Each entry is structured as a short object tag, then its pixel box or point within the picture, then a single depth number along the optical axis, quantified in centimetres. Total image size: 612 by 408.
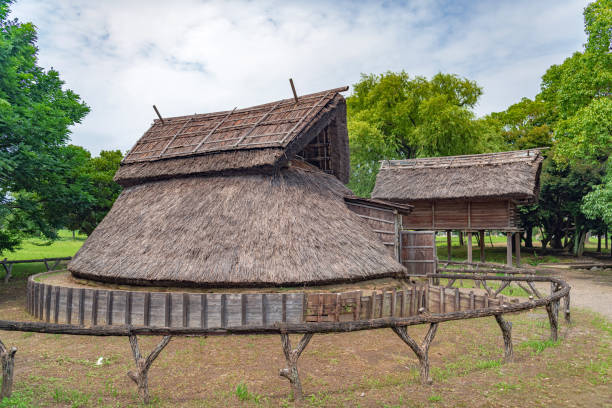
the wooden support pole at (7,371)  575
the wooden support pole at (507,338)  737
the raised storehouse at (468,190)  2383
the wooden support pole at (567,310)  1078
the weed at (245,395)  578
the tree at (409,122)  3615
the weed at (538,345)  814
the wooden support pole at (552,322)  861
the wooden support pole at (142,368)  570
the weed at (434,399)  566
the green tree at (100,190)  2428
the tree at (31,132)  1488
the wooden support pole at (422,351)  635
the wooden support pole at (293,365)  583
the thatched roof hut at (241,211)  1073
